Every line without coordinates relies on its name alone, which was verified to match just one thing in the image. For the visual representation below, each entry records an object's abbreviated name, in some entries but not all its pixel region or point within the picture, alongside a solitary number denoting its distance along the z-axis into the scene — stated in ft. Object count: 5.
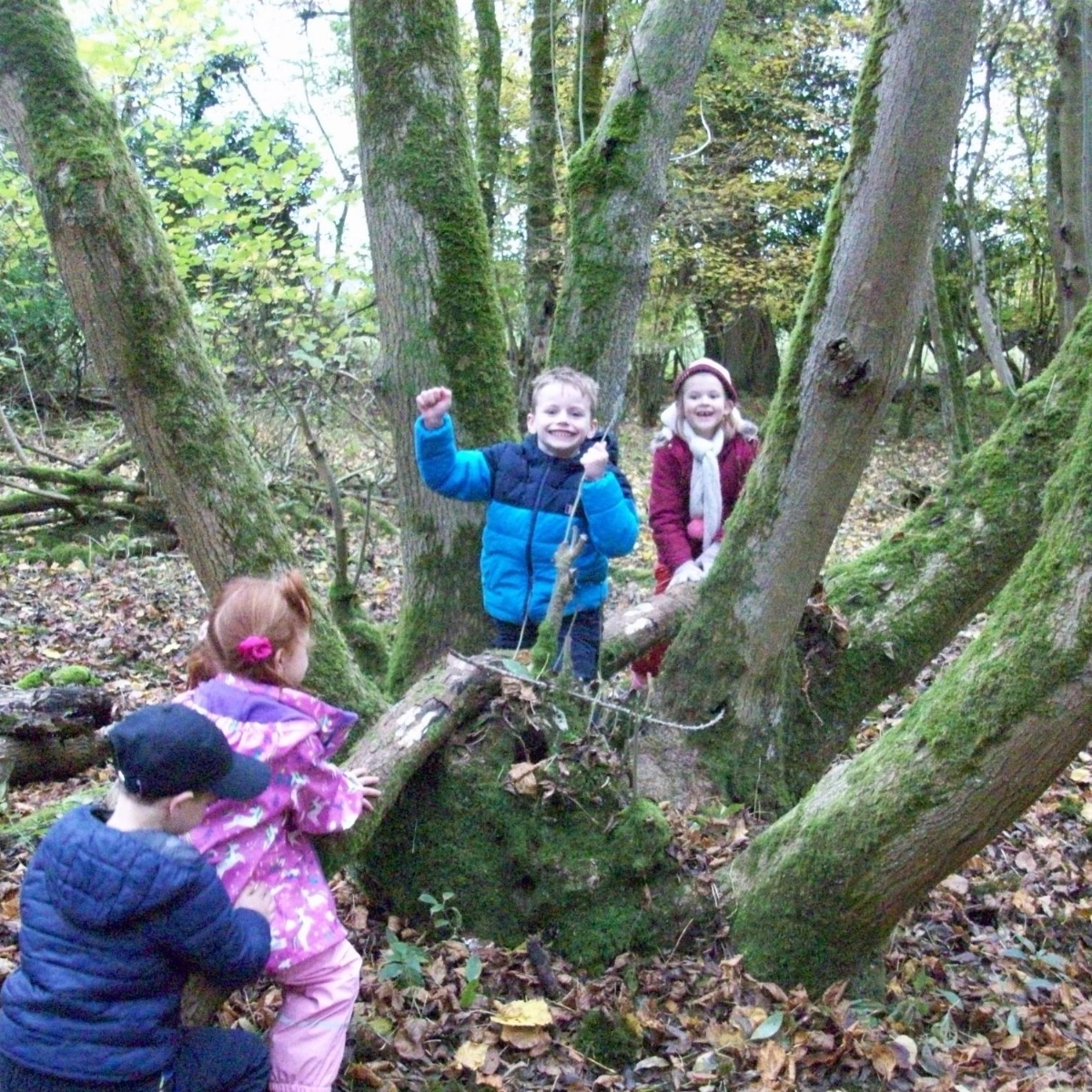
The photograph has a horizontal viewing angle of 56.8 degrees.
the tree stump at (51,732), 17.84
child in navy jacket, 7.20
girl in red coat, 16.99
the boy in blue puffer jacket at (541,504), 13.61
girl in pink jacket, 8.43
